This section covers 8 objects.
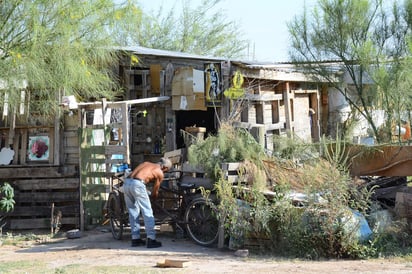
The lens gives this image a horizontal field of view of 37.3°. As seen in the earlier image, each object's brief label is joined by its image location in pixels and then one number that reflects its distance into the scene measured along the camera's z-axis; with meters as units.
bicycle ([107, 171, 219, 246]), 10.24
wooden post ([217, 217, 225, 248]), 9.73
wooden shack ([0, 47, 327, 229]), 12.54
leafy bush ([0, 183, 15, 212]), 12.42
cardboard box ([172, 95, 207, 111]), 14.27
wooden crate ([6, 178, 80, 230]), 13.27
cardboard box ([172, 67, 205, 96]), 14.15
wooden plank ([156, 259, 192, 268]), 8.35
